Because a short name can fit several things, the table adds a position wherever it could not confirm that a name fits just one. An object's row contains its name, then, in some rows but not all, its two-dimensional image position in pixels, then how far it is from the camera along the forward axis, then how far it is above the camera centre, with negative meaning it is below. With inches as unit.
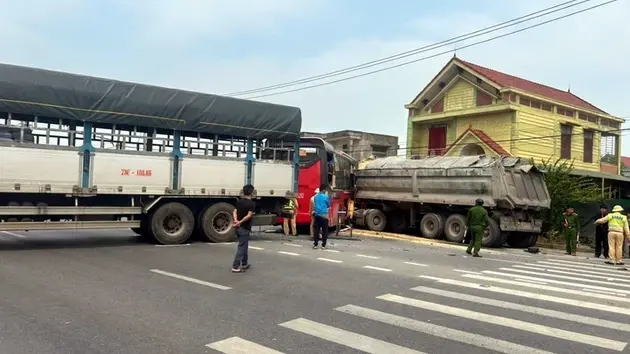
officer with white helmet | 502.6 -35.1
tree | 746.8 +3.8
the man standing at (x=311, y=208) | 558.1 -24.0
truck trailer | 404.8 +24.1
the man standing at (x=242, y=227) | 343.3 -28.0
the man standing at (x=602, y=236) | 577.3 -45.6
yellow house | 982.4 +152.5
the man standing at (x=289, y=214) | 579.8 -31.1
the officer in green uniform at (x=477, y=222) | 499.8 -28.9
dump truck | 629.0 -4.3
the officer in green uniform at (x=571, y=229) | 614.5 -39.8
